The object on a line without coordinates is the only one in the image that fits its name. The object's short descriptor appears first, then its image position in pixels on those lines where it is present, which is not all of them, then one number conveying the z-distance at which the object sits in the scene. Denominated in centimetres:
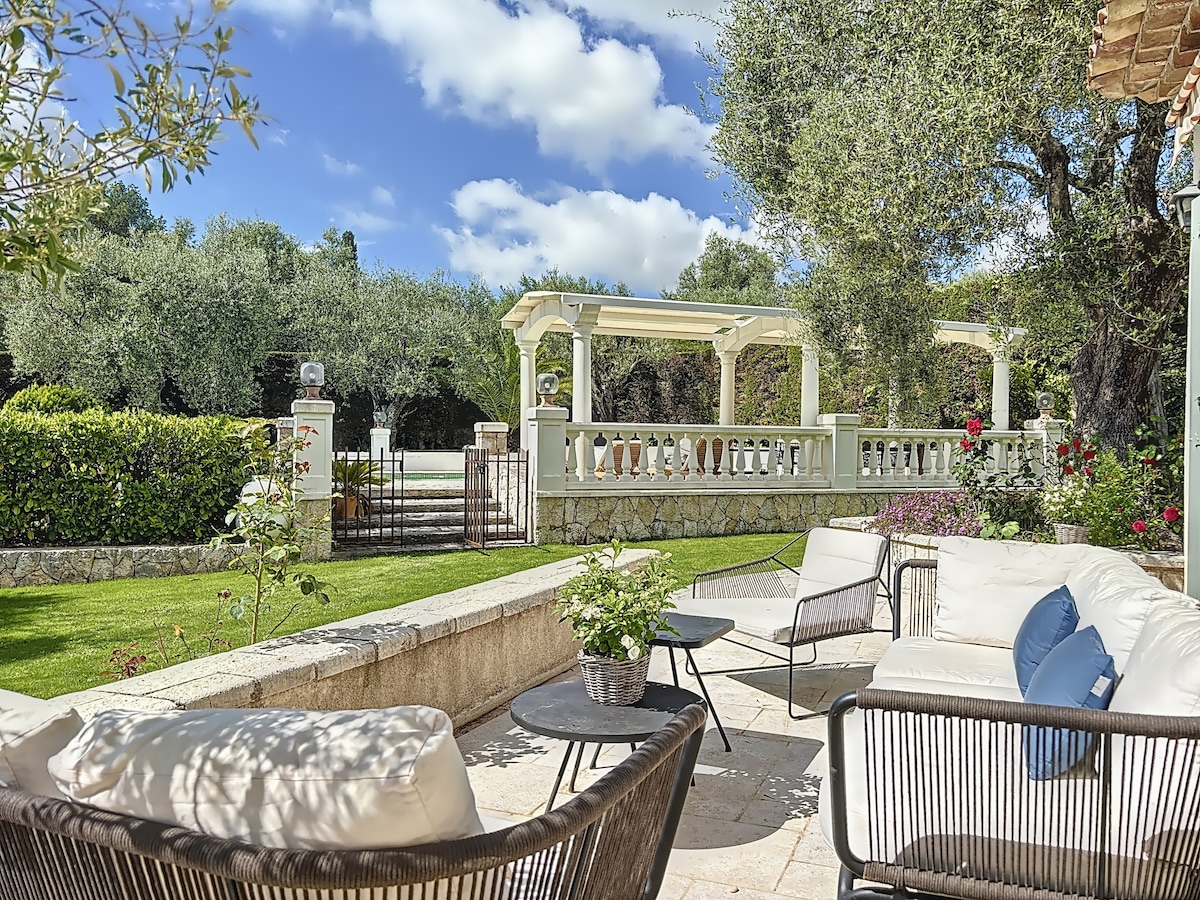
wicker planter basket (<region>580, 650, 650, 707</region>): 298
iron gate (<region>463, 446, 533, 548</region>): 996
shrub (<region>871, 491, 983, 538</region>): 667
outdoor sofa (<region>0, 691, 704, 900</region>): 123
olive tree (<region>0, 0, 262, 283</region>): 170
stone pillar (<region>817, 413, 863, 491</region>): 1146
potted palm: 1012
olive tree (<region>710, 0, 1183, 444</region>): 568
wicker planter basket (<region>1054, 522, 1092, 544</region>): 561
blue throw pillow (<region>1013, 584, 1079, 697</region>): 299
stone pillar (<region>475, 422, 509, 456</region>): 1388
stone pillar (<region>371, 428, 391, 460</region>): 1731
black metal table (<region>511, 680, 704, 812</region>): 272
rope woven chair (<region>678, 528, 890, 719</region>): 432
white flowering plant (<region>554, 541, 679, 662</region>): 298
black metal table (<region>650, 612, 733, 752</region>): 361
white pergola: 1132
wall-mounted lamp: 368
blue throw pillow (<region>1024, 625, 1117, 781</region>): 188
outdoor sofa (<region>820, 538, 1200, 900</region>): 180
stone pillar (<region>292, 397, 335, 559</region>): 874
